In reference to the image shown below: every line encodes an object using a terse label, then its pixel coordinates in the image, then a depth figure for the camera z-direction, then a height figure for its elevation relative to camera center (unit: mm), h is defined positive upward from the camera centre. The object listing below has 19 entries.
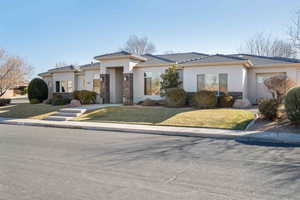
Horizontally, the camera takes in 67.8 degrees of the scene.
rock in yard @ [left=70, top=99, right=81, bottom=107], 20077 -882
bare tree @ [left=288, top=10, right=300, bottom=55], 17781 +4269
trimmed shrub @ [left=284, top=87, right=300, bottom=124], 10098 -584
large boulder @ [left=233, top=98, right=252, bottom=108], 16828 -801
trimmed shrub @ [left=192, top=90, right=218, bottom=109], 16578 -476
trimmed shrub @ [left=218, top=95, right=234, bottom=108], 17156 -651
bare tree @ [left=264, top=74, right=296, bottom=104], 13359 +495
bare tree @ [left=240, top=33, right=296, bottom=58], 39312 +7936
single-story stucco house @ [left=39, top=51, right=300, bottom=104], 17900 +1702
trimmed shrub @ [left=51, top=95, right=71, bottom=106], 21062 -719
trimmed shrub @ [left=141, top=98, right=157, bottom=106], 19141 -787
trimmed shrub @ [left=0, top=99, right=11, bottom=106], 25094 -928
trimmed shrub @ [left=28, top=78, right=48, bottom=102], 24516 +397
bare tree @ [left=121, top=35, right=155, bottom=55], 53312 +11532
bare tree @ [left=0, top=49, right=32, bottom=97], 29125 +2984
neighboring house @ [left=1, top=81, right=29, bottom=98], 47769 +379
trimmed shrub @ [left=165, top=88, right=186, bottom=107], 17266 -322
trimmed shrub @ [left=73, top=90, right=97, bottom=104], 21433 -263
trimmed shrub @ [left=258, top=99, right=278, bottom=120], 11918 -862
